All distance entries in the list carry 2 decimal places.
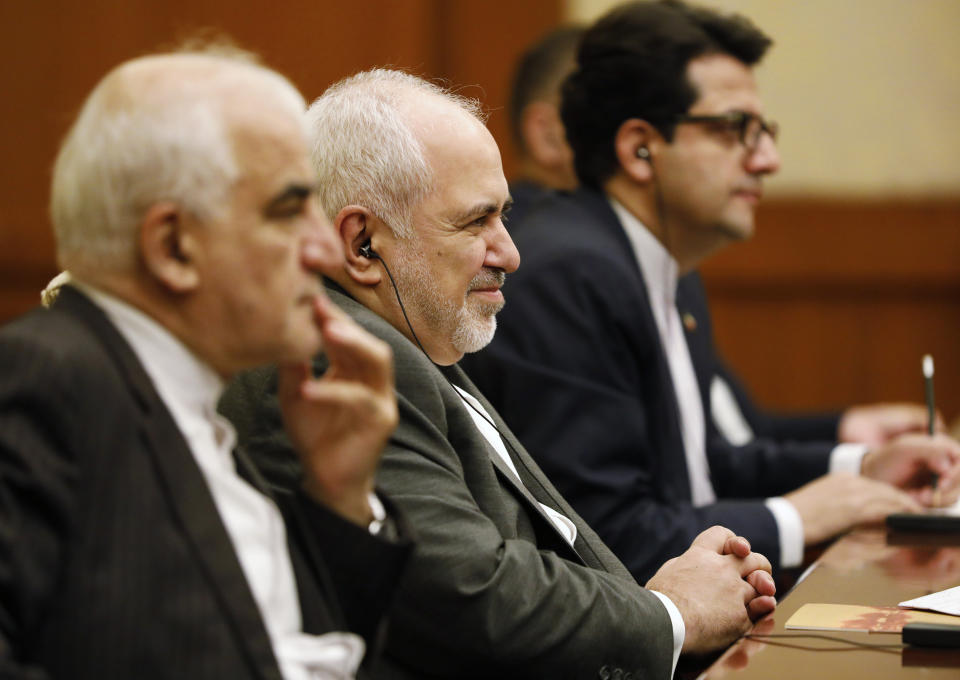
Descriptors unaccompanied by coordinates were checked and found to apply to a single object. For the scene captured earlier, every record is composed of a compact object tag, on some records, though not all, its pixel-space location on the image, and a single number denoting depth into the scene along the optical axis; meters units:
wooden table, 3.97
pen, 4.62
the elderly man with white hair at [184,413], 3.80
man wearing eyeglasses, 4.49
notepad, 4.06
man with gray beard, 4.03
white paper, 4.10
